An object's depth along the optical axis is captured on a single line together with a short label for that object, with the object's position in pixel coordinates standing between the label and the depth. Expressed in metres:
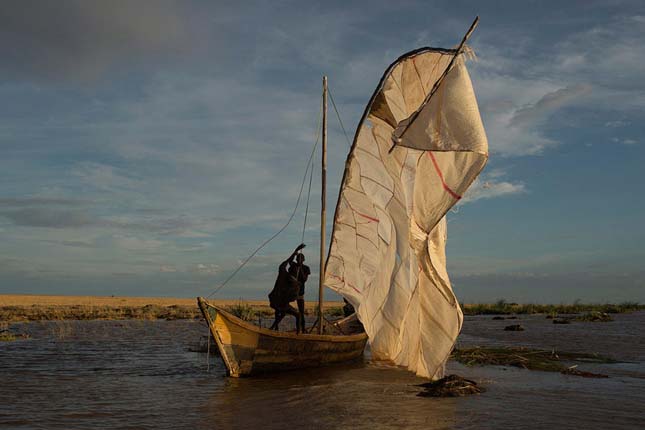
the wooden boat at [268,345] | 12.41
